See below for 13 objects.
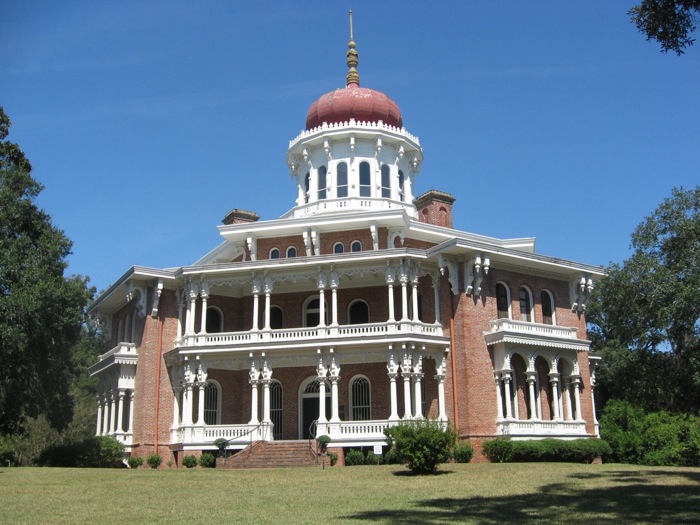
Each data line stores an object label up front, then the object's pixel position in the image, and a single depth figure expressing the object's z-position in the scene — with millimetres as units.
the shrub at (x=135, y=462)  35062
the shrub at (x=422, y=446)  24062
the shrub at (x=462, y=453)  31312
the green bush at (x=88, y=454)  35188
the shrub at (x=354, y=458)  31906
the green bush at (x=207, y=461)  33125
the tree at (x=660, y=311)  37500
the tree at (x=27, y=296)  30672
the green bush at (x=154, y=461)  34844
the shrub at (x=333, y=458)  31859
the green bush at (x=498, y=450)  31203
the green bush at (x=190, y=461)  33312
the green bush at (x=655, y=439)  32812
